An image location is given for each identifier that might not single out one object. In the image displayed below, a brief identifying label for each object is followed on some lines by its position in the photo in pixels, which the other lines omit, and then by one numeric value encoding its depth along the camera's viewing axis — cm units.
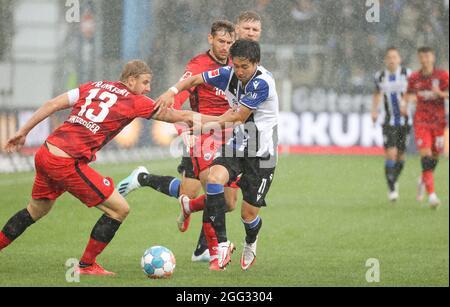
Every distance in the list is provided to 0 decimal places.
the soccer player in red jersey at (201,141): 1889
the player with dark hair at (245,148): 1709
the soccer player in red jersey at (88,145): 1617
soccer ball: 1627
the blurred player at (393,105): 3134
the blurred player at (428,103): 3045
